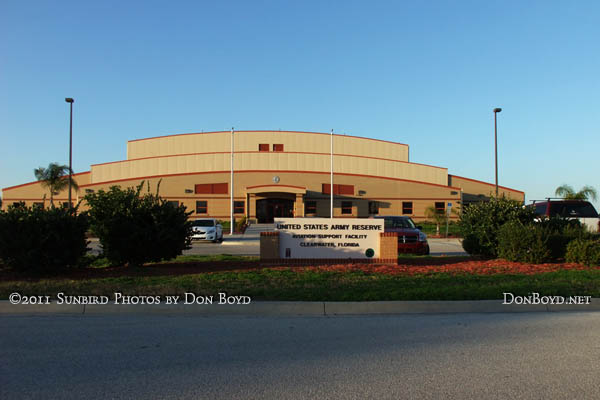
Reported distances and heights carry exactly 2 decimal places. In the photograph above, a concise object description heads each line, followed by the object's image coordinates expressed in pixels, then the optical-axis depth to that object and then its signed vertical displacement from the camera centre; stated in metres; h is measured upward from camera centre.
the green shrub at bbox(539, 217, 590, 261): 14.39 -0.39
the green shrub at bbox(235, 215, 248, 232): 40.12 -0.24
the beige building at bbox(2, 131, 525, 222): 52.12 +4.09
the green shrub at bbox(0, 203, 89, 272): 11.41 -0.37
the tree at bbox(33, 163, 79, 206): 50.91 +4.72
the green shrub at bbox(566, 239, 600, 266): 13.38 -0.73
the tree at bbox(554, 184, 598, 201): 49.12 +3.08
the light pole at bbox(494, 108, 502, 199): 34.88 +5.87
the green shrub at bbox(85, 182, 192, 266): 12.80 -0.11
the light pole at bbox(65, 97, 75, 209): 32.39 +5.47
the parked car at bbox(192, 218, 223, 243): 28.22 -0.37
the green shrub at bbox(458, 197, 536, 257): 15.62 +0.12
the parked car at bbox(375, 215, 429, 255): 17.62 -0.60
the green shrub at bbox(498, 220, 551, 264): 13.83 -0.55
